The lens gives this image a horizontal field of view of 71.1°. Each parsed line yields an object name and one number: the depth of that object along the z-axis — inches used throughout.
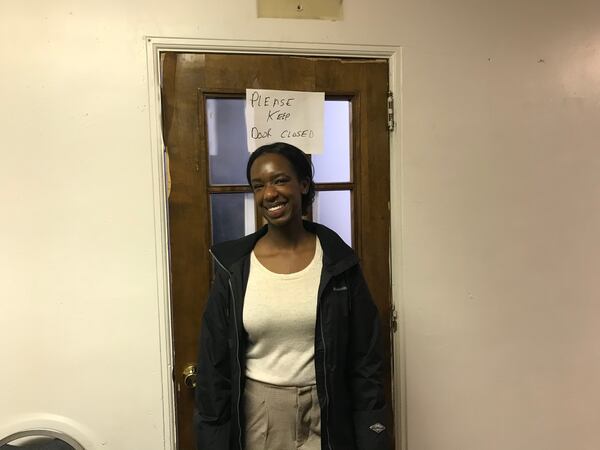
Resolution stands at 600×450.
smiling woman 39.1
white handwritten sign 49.2
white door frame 47.4
